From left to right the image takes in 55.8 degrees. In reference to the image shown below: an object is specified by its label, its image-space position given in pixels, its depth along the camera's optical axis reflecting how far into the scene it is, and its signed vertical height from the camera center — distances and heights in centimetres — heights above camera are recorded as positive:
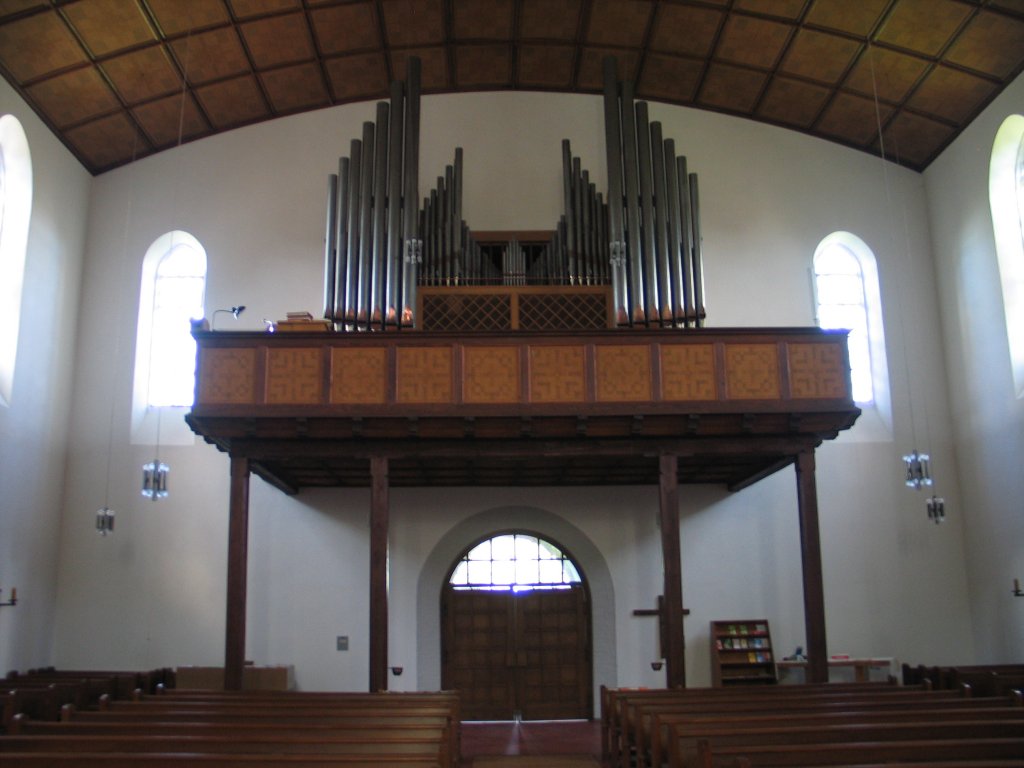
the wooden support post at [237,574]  1180 +54
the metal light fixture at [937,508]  1312 +128
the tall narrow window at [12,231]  1355 +548
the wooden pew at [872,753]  595 -89
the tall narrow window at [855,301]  1611 +505
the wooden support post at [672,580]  1182 +36
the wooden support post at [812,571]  1195 +44
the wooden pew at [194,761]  575 -84
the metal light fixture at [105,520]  1345 +137
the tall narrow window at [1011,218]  1404 +556
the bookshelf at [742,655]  1476 -70
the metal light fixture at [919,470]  1262 +172
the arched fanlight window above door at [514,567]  1581 +74
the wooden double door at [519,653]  1527 -62
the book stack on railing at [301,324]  1300 +388
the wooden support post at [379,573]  1162 +51
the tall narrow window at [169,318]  1578 +488
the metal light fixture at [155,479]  1265 +180
